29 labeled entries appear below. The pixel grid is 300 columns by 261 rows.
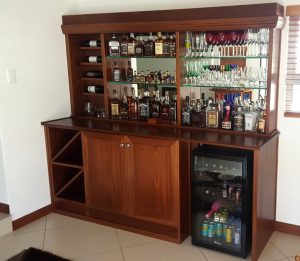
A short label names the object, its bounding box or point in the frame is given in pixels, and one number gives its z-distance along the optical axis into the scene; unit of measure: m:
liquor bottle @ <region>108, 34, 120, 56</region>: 3.45
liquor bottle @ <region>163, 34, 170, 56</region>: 3.23
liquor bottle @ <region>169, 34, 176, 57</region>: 3.19
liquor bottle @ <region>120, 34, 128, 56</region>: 3.44
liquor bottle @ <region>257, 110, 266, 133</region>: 2.89
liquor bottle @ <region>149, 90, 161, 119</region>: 3.40
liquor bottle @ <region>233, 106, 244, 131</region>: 3.01
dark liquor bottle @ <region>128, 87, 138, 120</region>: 3.53
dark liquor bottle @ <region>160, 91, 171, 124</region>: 3.34
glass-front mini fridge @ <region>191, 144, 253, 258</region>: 2.77
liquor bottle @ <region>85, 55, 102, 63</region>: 3.62
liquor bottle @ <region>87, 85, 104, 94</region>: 3.70
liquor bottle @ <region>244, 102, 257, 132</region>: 2.95
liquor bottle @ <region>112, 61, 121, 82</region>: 3.55
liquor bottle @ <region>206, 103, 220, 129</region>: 3.10
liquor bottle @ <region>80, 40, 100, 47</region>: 3.57
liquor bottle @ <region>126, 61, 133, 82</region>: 3.54
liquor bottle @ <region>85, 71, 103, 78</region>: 3.69
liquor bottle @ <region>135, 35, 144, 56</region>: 3.38
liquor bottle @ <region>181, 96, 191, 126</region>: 3.22
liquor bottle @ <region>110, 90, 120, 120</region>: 3.58
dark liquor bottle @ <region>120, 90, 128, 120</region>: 3.57
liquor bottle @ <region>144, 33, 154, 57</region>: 3.32
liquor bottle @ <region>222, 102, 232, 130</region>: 3.05
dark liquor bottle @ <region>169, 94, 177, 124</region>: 3.29
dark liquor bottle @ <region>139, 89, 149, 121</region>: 3.46
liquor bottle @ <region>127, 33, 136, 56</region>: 3.41
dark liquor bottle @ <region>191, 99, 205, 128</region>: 3.17
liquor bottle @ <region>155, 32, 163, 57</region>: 3.25
